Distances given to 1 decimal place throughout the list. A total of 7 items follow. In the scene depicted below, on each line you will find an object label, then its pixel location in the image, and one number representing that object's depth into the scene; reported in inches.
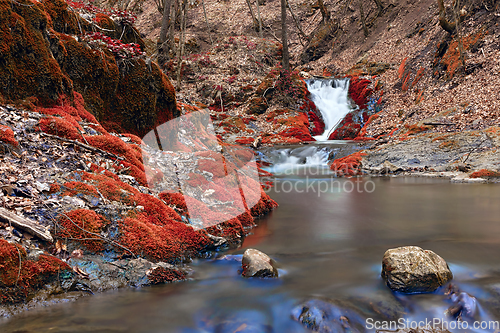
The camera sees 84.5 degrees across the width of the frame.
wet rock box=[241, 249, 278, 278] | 171.5
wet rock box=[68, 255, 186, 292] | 133.1
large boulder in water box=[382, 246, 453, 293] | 149.7
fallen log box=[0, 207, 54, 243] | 121.9
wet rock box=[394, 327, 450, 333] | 127.1
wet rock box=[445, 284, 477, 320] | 136.1
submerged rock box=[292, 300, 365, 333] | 130.0
